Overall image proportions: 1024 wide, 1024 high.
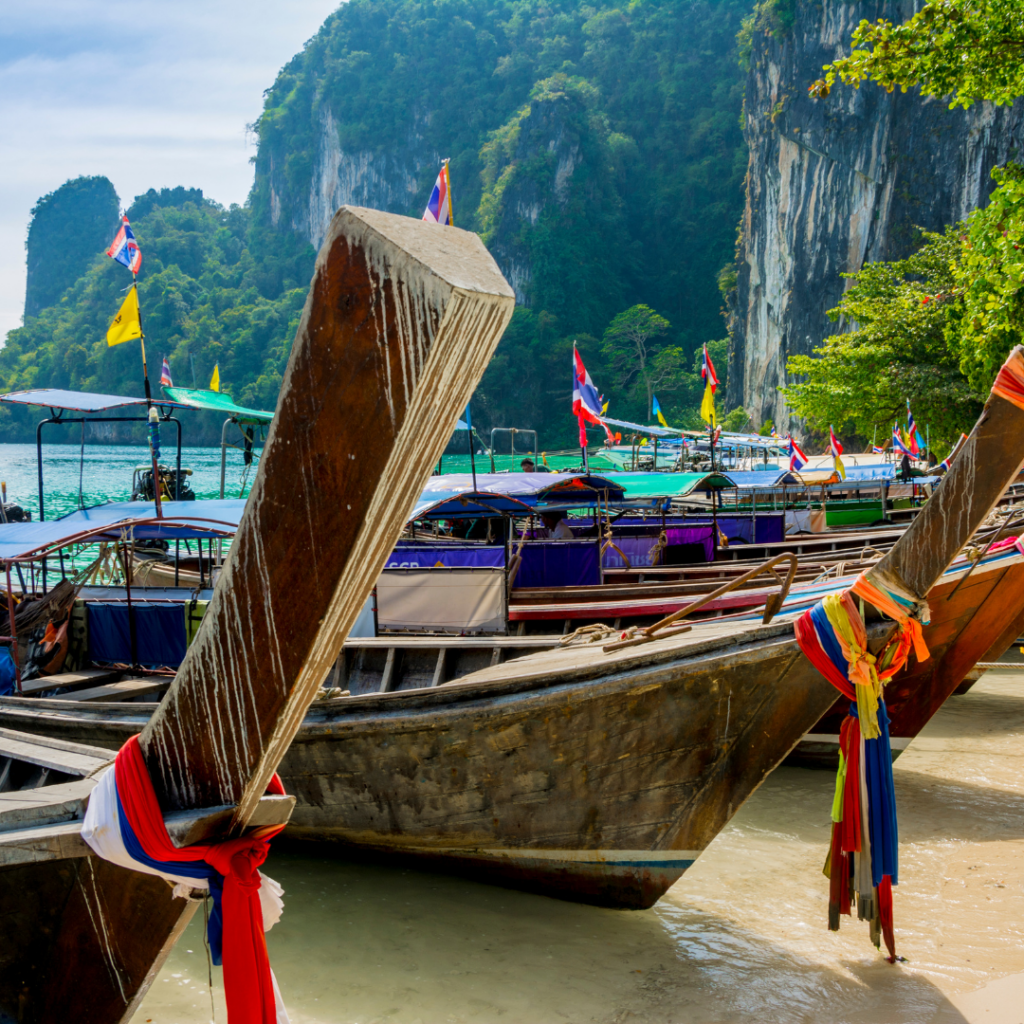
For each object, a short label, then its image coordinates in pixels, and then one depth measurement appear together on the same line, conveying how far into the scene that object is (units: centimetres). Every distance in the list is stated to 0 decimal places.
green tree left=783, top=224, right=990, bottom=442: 1788
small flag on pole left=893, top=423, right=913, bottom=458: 1698
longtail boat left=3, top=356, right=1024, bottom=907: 402
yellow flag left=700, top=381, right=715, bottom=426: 1319
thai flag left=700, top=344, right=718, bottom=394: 1380
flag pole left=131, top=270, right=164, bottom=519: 780
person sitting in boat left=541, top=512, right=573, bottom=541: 1221
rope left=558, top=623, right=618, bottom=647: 527
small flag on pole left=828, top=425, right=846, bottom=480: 1480
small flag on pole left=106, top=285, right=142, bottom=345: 875
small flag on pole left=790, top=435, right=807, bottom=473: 1599
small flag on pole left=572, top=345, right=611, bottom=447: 1149
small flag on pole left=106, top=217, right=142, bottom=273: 941
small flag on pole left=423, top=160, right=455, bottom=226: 741
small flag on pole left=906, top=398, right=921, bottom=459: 1703
